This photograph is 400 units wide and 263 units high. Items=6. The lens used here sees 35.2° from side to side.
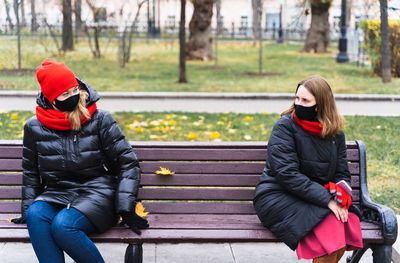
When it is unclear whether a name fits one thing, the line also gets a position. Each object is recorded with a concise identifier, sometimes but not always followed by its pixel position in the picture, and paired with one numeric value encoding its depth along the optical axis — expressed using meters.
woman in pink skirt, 3.49
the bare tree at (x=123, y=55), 19.26
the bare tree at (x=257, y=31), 32.64
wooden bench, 4.09
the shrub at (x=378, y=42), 15.66
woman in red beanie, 3.60
